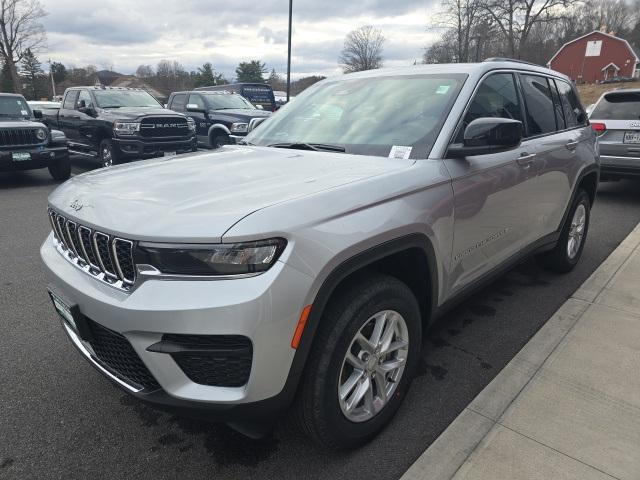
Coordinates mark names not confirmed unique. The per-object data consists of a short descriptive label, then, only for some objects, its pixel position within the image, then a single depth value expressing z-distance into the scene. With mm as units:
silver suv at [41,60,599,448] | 1657
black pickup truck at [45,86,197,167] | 9547
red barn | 59688
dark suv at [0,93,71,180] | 8602
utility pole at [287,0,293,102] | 16766
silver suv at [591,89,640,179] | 6871
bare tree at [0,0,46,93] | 42316
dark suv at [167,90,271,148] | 11195
